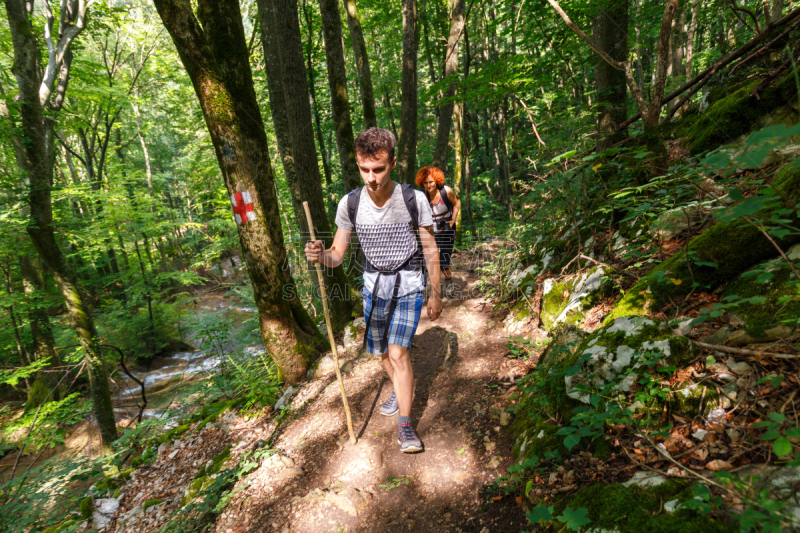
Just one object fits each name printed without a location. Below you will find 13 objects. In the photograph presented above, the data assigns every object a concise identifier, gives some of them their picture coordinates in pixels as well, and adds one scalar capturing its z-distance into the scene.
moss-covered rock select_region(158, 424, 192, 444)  4.85
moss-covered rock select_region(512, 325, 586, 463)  2.23
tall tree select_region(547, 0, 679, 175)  3.19
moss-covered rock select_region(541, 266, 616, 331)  3.32
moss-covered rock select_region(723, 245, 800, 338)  1.65
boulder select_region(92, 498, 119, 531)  3.89
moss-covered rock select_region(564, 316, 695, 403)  1.94
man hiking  2.90
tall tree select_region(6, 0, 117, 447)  6.21
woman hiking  5.80
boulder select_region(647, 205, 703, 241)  2.73
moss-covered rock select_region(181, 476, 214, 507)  3.35
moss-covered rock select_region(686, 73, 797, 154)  3.14
